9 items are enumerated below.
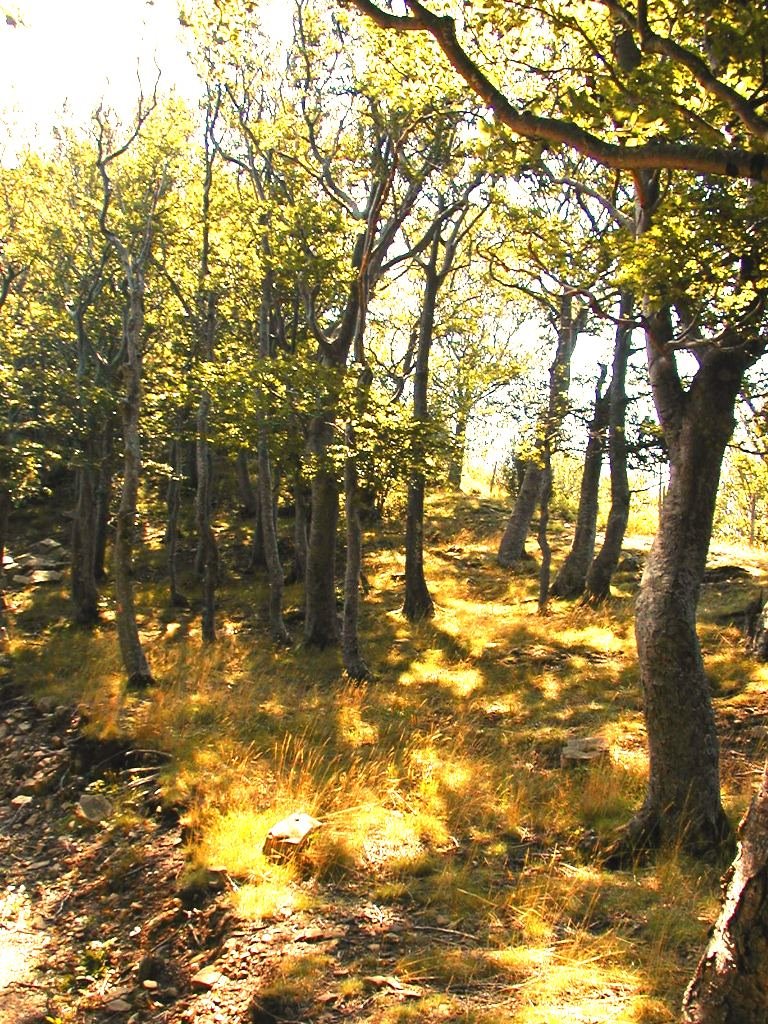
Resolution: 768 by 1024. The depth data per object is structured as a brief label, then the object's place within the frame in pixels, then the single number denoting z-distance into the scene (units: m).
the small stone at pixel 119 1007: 5.29
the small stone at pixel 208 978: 5.09
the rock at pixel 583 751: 9.09
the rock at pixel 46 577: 22.61
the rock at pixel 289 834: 6.36
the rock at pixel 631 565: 20.07
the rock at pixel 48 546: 25.20
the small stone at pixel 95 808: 8.23
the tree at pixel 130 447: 12.38
